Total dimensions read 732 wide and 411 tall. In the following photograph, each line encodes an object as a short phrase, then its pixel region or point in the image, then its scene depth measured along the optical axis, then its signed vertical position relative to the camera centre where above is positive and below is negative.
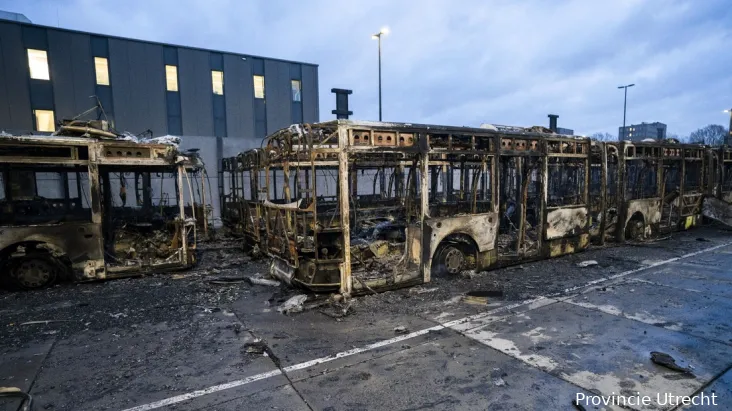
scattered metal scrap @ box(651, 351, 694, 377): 3.89 -2.05
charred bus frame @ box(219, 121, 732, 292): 6.36 -0.73
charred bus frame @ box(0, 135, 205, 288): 7.10 -0.90
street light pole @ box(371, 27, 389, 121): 15.99 +6.58
